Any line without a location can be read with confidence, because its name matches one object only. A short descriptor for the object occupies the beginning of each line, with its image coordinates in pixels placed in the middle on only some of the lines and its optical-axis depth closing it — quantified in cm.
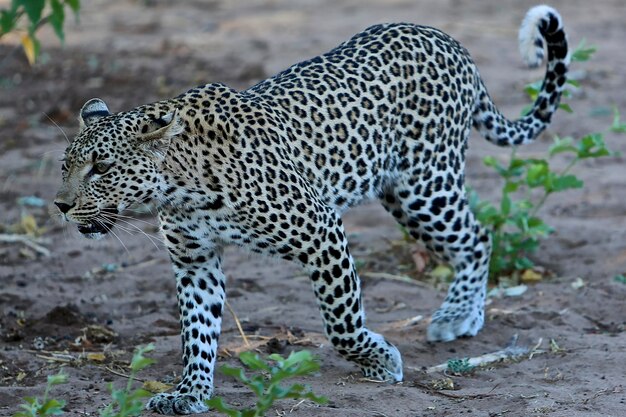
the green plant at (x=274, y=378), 1013
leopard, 1323
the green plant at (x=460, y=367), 1509
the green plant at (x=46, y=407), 1041
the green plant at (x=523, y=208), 1761
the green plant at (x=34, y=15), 1473
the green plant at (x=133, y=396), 1015
